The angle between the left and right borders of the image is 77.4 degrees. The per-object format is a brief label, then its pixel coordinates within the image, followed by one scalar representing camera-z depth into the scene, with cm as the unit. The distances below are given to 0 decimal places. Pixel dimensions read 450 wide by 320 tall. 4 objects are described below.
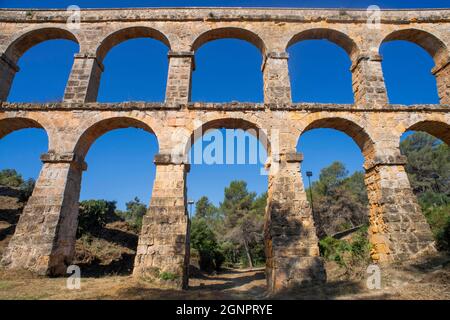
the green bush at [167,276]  691
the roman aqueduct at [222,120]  749
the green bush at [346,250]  877
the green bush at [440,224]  908
